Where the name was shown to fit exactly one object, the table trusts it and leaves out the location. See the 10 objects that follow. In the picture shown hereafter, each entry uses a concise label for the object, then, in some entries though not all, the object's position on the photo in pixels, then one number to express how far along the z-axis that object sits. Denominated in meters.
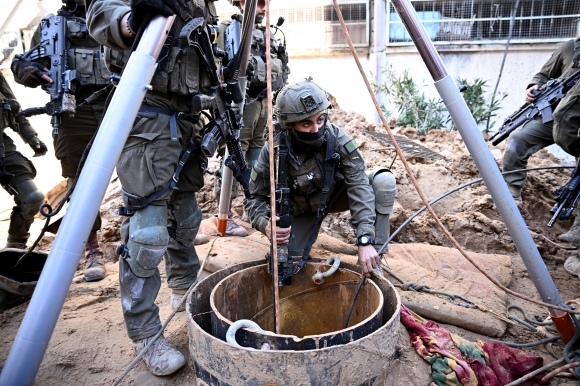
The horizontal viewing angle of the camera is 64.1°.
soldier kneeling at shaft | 2.86
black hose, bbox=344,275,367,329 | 2.64
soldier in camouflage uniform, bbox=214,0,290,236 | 4.20
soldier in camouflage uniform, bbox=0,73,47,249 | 4.11
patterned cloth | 2.37
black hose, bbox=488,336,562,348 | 2.74
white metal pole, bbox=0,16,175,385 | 1.48
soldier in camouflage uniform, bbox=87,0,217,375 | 2.43
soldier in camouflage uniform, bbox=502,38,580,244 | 4.52
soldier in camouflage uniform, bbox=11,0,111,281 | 3.87
